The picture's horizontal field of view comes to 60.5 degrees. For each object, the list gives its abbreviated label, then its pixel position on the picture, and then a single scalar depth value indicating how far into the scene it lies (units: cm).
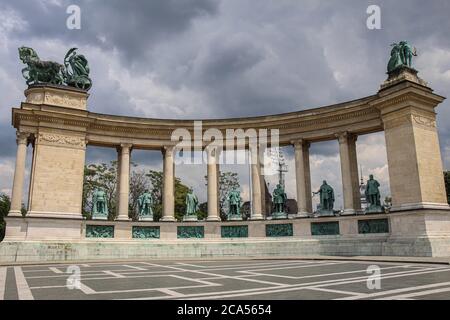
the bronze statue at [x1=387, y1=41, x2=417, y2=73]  3812
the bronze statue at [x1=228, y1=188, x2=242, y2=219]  4378
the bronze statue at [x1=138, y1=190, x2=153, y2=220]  4206
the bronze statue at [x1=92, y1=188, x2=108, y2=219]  4032
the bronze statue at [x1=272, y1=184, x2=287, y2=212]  4275
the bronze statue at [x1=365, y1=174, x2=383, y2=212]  3766
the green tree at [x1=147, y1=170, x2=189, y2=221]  7038
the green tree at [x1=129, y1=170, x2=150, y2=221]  7006
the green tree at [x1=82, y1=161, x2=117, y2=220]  6694
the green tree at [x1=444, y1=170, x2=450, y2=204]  6412
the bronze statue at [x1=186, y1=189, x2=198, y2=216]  4355
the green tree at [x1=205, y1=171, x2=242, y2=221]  7531
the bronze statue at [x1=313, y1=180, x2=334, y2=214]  4078
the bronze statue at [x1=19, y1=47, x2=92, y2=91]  4091
